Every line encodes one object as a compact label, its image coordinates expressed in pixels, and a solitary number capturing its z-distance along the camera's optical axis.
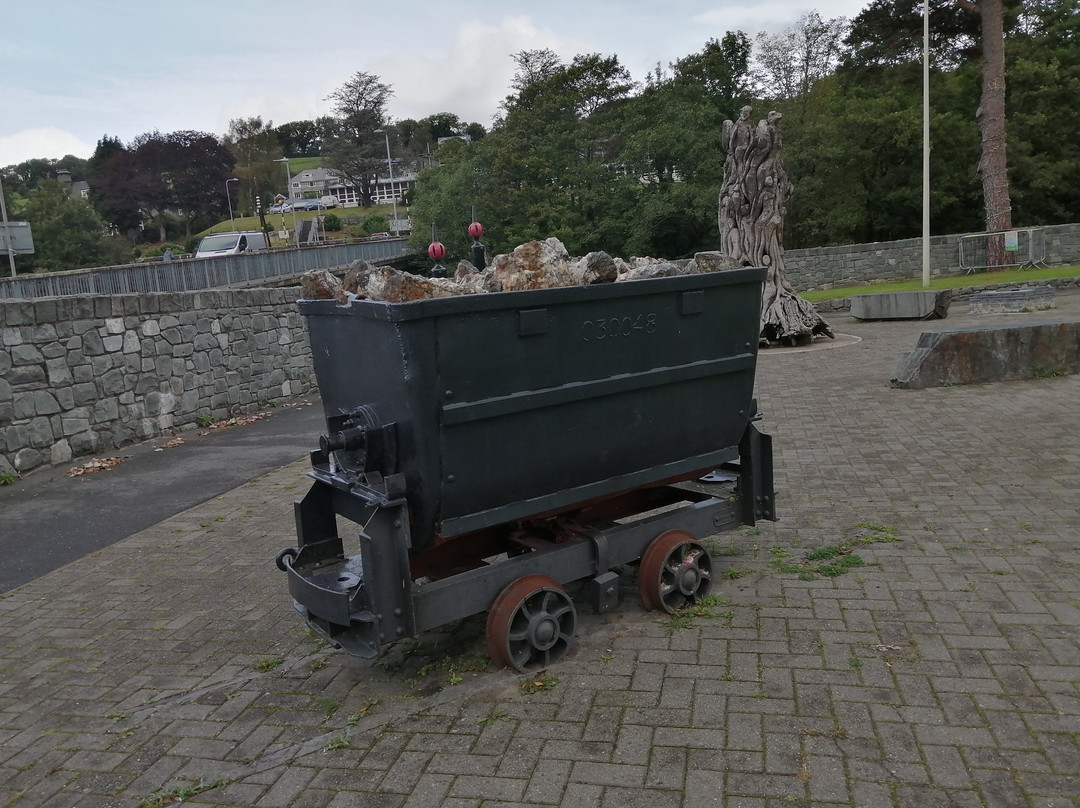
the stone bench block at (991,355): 11.08
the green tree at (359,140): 122.06
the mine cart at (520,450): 3.71
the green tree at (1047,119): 36.25
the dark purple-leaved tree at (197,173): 90.38
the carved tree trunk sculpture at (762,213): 15.55
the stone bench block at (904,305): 19.02
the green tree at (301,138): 169.48
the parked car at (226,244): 40.72
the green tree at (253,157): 90.19
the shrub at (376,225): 87.25
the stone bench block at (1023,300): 18.09
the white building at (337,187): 128.12
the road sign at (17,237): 22.15
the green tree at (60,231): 59.72
